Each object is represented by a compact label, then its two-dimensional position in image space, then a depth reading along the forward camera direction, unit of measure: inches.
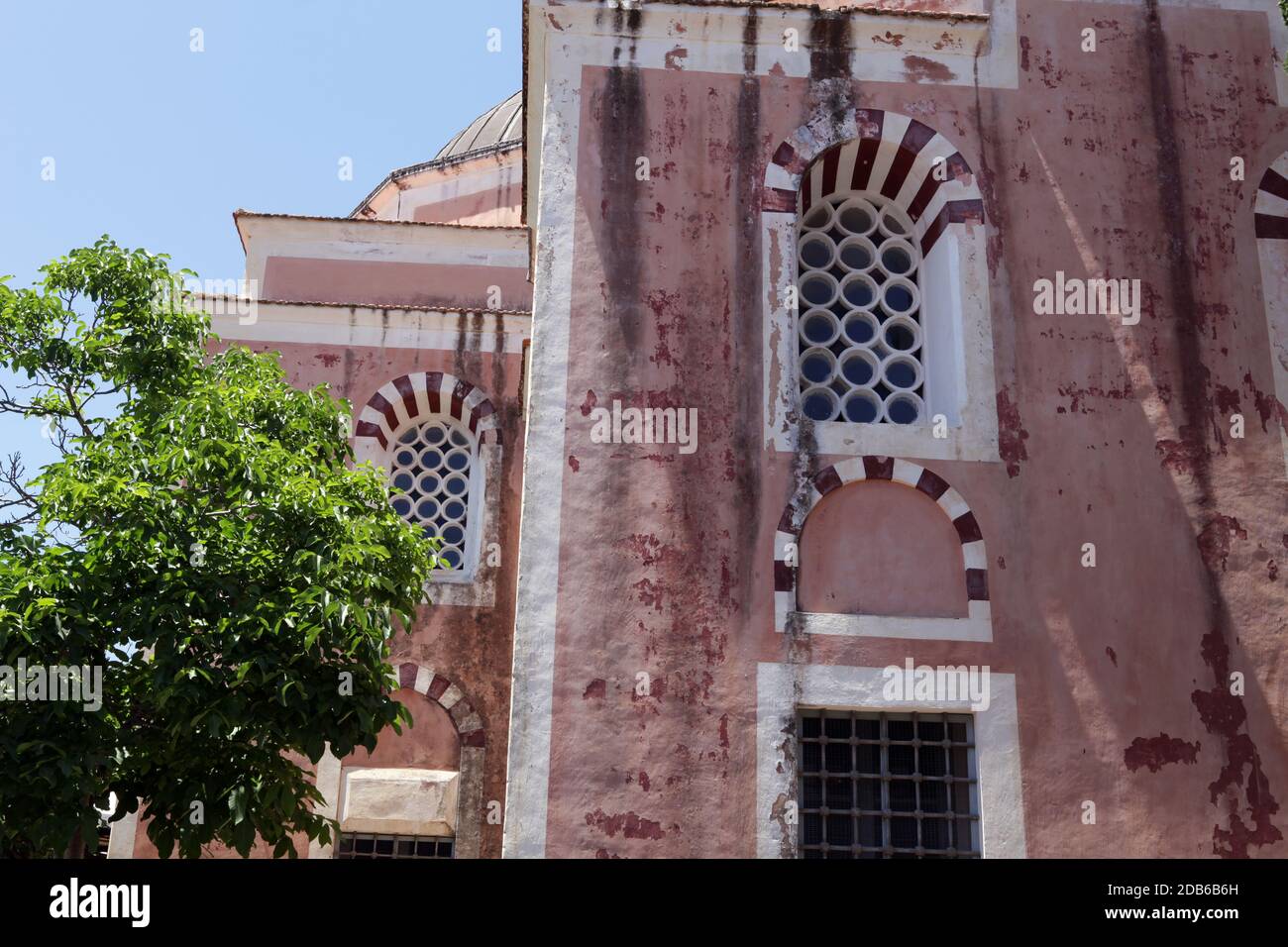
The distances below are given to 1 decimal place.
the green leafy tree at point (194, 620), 298.8
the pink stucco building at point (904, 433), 352.5
